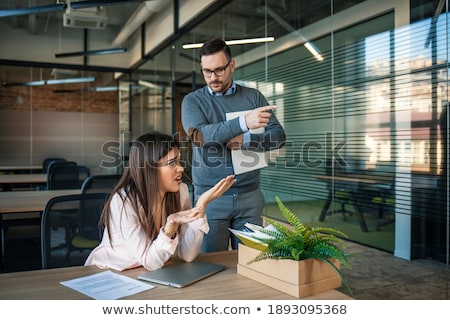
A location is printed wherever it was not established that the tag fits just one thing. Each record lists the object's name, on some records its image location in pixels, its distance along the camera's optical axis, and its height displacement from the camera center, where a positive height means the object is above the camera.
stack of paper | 1.30 -0.27
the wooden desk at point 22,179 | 5.13 -0.32
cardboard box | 1.17 -0.36
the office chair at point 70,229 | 1.88 -0.38
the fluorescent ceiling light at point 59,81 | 8.62 +1.58
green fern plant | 1.20 -0.27
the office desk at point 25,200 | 3.12 -0.39
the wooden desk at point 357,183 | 3.46 -0.25
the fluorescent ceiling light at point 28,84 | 8.12 +1.47
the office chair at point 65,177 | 4.76 -0.26
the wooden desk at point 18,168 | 8.46 -0.28
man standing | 1.97 +0.06
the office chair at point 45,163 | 7.91 -0.17
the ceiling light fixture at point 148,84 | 8.03 +1.47
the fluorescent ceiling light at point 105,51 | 6.80 +1.74
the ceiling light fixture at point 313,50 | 3.95 +1.03
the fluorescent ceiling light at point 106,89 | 9.66 +1.58
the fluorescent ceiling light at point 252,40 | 4.53 +1.33
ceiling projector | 6.18 +2.14
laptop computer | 1.28 -0.40
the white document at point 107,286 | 1.20 -0.41
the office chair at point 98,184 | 3.28 -0.24
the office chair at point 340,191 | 3.76 -0.35
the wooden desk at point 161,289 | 1.18 -0.41
